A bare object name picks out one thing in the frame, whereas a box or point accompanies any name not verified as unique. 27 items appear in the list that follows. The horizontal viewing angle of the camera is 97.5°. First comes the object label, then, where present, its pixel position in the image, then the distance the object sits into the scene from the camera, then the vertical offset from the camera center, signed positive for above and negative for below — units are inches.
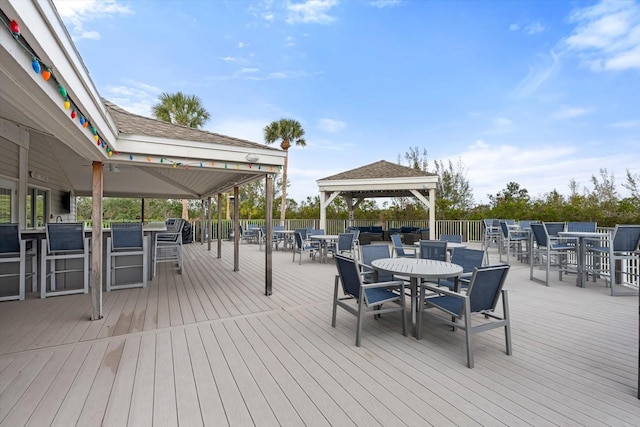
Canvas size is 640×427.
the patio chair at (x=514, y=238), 311.3 -25.8
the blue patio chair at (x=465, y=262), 138.8 -24.4
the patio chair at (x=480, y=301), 95.8 -30.8
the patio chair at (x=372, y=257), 150.2 -23.7
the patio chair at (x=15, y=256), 157.6 -22.3
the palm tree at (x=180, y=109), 581.6 +227.1
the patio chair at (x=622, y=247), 186.9 -22.3
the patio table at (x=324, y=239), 315.3 -26.1
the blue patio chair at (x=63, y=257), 163.5 -23.5
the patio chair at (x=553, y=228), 235.5 -11.1
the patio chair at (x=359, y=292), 111.2 -33.4
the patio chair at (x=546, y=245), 215.2 -24.5
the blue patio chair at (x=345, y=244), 279.7 -27.8
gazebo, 462.3 +58.8
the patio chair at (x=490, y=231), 419.5 -25.1
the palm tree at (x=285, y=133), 672.4 +202.9
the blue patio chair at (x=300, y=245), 316.3 -33.3
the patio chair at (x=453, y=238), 240.0 -20.0
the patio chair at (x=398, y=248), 228.1 -26.0
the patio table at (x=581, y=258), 205.8 -33.0
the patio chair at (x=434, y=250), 180.1 -22.7
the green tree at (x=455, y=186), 787.4 +85.1
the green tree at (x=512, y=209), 548.1 +12.7
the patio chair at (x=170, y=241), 255.1 -23.6
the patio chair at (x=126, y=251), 190.4 -23.9
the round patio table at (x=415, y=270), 113.6 -23.5
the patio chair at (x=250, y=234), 532.4 -33.1
